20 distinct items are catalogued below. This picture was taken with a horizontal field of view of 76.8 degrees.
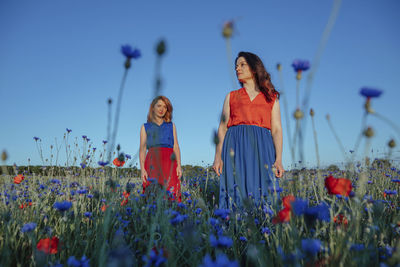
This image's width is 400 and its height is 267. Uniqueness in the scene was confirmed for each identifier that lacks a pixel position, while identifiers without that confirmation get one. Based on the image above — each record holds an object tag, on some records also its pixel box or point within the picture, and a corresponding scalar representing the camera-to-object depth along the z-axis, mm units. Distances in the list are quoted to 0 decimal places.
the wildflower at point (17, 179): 2466
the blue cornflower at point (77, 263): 856
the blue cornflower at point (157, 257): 867
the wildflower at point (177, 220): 1229
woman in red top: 2428
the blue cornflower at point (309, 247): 750
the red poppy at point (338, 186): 1036
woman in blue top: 3043
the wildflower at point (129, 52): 1090
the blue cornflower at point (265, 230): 1371
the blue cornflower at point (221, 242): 808
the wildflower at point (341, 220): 1302
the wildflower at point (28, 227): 1130
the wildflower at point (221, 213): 1288
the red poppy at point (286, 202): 1067
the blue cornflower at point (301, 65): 1081
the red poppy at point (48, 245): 966
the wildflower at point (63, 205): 1200
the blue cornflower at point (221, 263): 530
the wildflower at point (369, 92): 927
